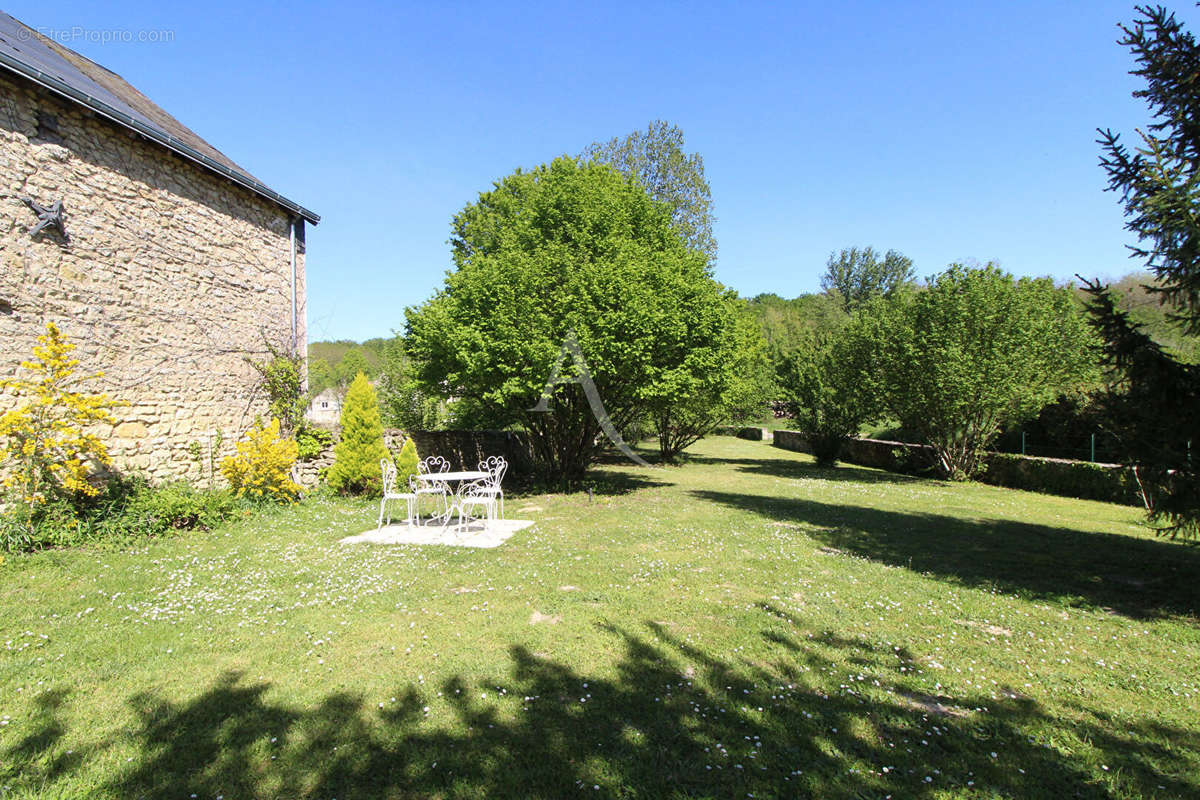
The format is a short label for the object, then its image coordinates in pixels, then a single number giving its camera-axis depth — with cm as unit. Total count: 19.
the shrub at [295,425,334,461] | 1155
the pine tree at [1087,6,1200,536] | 570
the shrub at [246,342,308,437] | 1114
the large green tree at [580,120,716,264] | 2664
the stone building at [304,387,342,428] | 5237
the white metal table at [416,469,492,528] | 900
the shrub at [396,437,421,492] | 1287
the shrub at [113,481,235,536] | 776
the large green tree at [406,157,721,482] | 1184
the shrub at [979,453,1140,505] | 1426
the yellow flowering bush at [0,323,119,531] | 677
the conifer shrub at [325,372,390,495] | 1146
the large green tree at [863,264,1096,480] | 1616
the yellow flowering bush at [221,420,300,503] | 968
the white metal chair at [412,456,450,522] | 1291
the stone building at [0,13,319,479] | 741
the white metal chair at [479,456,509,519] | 940
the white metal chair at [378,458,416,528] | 881
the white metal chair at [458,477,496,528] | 862
